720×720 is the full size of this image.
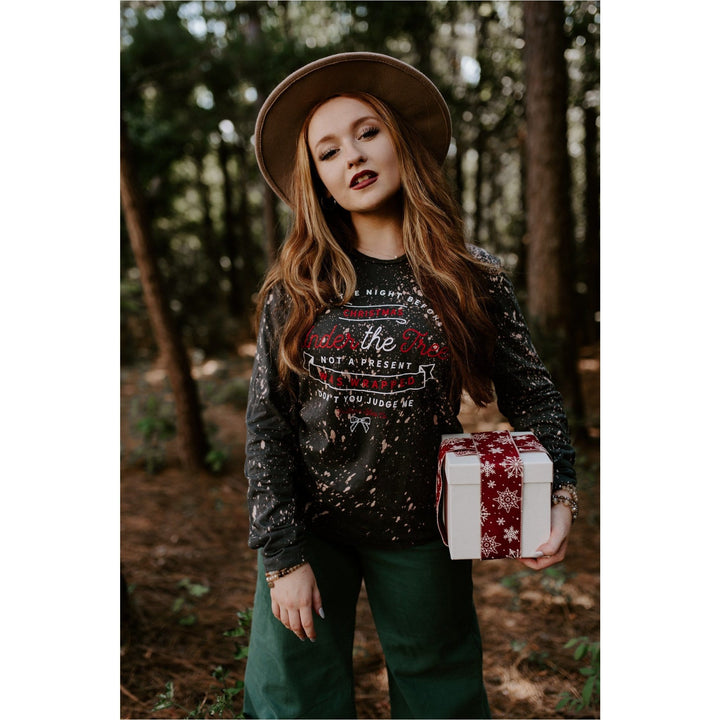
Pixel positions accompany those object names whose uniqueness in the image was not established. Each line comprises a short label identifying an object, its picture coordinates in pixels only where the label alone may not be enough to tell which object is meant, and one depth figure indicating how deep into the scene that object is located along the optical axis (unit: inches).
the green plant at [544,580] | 120.9
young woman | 56.6
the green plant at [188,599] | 105.7
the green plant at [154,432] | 184.5
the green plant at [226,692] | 68.9
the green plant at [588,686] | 81.9
